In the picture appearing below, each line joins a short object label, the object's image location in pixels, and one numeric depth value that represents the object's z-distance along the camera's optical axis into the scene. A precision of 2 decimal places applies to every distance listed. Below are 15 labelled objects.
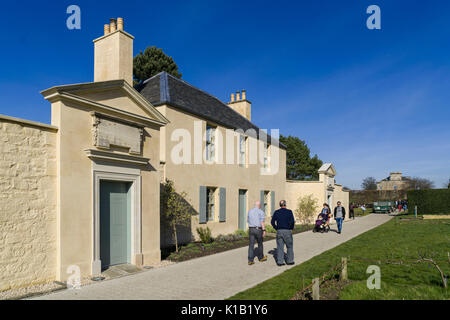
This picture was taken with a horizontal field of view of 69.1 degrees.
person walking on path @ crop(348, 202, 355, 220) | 27.20
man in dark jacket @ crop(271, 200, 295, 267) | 8.73
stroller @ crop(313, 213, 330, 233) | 17.05
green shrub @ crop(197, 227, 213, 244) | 12.64
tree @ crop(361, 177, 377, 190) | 72.75
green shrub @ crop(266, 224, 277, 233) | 17.01
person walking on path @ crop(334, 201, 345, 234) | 16.39
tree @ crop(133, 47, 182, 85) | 29.05
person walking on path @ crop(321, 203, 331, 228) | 17.33
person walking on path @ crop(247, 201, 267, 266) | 8.93
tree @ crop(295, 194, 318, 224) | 21.48
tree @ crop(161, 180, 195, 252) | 10.45
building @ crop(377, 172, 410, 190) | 84.27
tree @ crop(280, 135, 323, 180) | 43.50
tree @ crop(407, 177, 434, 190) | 64.88
